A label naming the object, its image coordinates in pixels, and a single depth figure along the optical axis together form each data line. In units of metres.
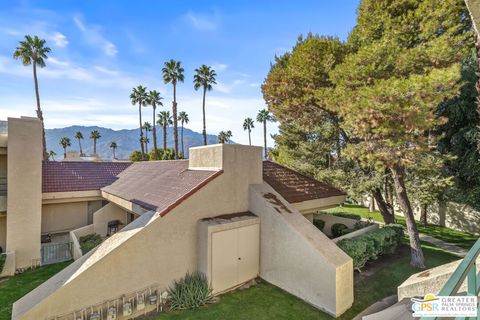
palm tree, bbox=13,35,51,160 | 30.69
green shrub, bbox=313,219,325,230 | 17.54
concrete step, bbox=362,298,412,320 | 5.66
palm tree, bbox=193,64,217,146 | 45.47
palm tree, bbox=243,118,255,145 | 80.38
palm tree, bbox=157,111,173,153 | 59.19
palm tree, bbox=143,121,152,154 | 76.00
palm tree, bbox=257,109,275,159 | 69.44
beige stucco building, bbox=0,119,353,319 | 8.44
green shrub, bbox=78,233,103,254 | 13.52
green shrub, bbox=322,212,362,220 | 19.71
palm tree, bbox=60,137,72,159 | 75.44
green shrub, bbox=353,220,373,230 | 15.88
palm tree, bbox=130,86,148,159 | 50.62
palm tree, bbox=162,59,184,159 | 43.16
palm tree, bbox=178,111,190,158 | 70.50
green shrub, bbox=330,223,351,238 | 16.26
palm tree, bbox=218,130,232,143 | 75.14
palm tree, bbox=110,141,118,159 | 84.38
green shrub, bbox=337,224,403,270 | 11.59
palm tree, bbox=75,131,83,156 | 78.94
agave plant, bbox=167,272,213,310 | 9.33
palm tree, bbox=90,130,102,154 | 79.31
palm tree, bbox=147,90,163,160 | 52.11
